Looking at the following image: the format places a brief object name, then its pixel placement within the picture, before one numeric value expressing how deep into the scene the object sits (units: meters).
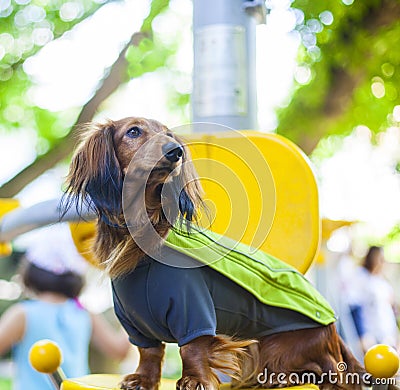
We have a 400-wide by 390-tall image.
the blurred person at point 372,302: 3.56
